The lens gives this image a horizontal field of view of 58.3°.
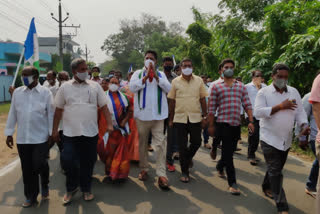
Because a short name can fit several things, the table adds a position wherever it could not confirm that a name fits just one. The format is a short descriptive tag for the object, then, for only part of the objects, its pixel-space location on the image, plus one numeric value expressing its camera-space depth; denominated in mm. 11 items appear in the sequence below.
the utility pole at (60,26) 24339
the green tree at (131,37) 58219
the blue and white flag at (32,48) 5820
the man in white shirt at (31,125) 3760
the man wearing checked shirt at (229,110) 4367
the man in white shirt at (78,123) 3842
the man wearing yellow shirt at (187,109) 4680
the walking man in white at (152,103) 4605
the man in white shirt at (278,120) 3562
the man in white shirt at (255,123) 5883
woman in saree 4791
